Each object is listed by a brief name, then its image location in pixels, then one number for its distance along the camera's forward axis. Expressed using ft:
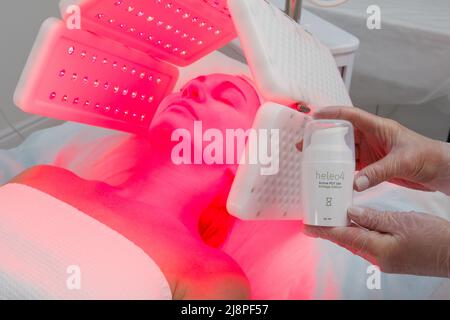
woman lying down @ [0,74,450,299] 2.90
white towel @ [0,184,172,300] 2.83
